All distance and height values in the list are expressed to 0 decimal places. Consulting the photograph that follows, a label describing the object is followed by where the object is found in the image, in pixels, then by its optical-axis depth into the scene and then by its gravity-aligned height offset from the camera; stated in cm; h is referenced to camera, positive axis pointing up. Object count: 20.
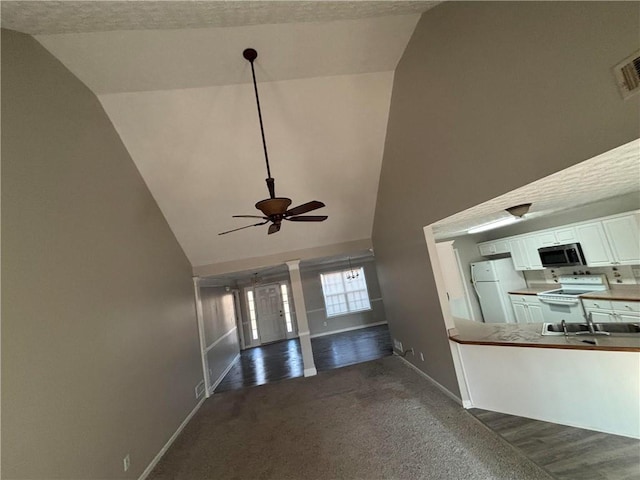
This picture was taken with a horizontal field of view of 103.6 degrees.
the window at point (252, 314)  873 -54
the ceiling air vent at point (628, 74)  111 +70
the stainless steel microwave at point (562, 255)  392 -18
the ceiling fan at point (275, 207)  218 +76
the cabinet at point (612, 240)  327 -5
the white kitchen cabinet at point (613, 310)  311 -95
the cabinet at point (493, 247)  526 +19
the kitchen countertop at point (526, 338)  224 -92
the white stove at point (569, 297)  385 -81
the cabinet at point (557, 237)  403 +14
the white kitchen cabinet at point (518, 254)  491 -5
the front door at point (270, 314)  878 -64
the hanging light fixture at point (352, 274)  888 +23
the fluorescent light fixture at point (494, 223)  385 +52
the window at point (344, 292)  880 -36
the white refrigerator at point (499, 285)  513 -63
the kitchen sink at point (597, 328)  247 -92
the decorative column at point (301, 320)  497 -60
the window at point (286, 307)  903 -51
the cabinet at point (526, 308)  452 -105
